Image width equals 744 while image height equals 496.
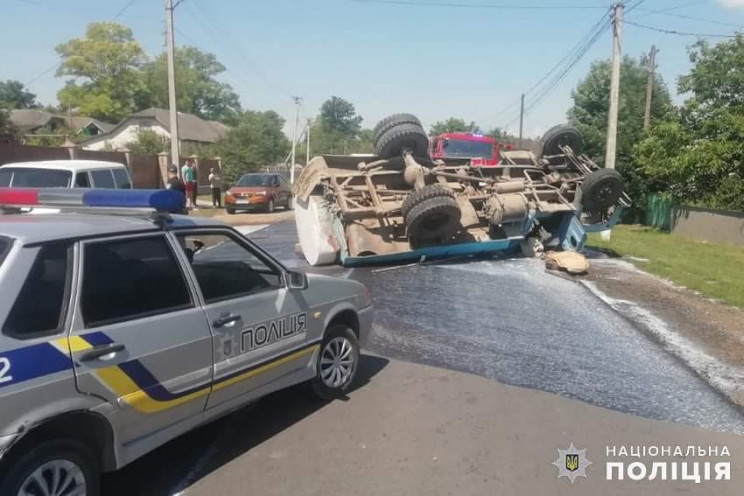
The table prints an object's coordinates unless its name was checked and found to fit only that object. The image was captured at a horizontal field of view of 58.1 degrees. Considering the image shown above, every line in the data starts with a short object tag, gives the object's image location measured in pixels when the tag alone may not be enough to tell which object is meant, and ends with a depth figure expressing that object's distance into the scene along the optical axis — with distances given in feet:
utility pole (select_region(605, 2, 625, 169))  61.21
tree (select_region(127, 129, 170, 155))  151.53
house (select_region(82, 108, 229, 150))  208.08
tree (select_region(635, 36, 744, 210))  65.67
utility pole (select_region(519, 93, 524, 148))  219.41
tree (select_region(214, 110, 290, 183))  152.25
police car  9.87
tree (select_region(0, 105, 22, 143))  108.88
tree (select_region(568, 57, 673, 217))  81.76
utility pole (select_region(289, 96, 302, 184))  173.11
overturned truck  36.86
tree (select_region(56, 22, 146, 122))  269.23
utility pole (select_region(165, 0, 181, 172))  79.36
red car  80.69
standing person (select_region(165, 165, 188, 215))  55.36
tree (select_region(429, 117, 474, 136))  329.11
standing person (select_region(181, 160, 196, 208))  78.31
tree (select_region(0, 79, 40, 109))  341.82
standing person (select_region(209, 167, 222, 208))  89.66
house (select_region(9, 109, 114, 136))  227.28
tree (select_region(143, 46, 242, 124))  311.02
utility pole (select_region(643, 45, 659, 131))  94.38
